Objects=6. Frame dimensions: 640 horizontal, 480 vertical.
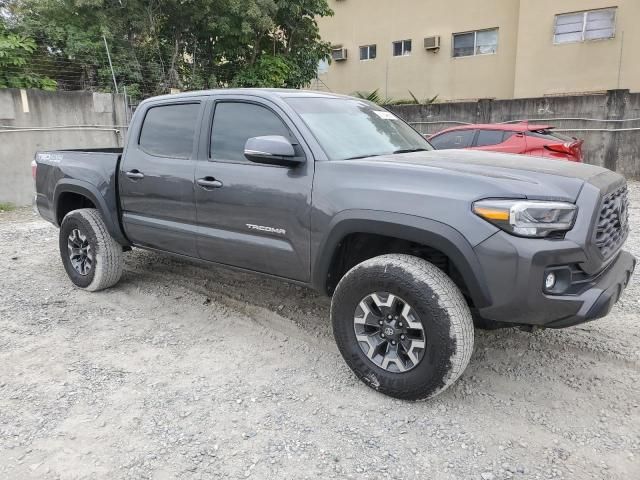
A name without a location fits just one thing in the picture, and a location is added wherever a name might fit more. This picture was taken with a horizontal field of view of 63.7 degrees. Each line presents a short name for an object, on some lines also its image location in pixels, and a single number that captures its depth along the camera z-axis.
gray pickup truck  2.57
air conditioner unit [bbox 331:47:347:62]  20.64
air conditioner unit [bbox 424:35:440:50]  18.00
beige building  14.80
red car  8.63
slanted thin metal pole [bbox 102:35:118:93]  10.60
